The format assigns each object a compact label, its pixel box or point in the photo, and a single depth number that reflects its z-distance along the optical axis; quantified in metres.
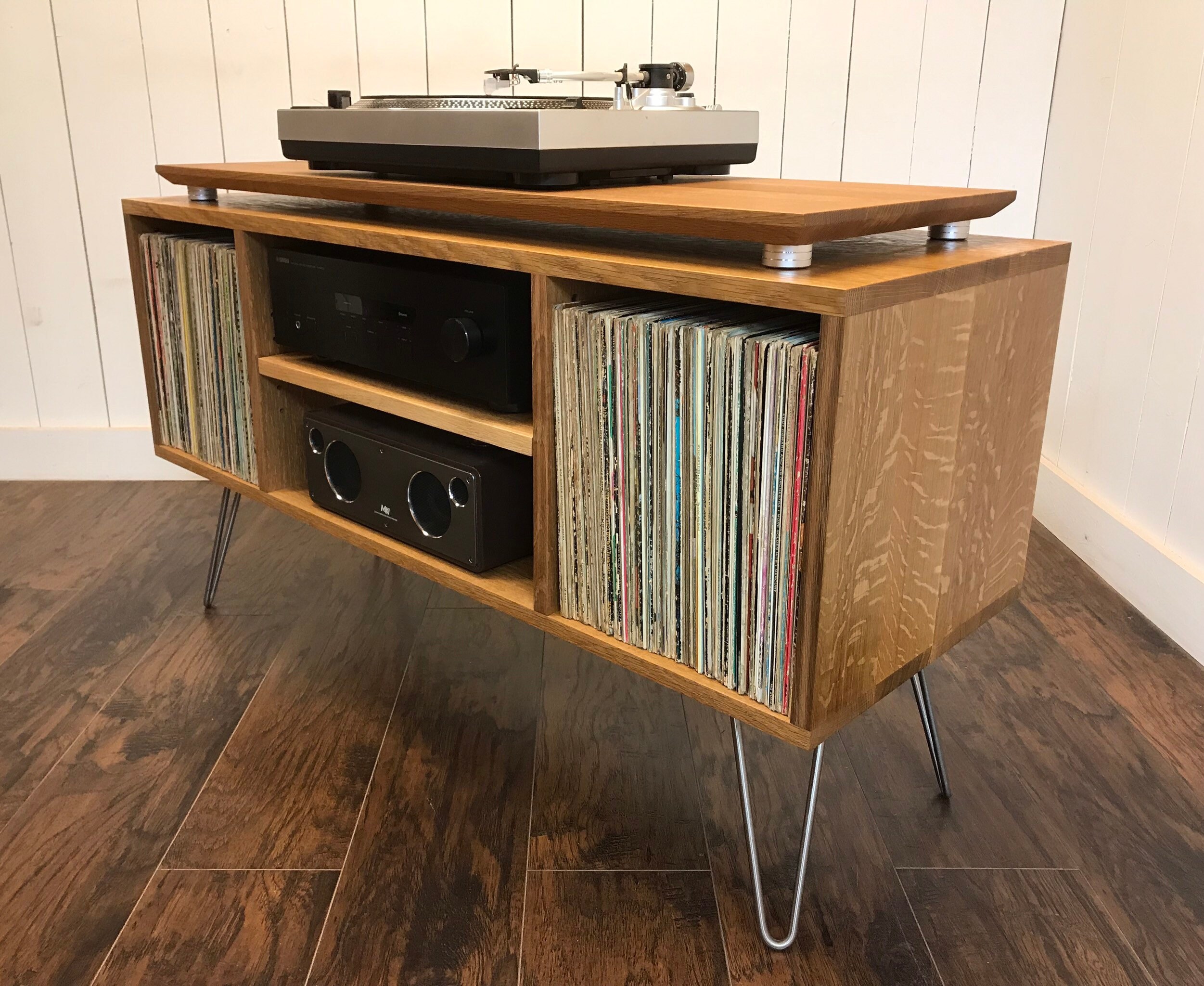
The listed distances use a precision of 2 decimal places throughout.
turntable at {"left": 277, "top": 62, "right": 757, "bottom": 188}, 0.97
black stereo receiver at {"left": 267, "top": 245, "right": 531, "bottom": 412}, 1.01
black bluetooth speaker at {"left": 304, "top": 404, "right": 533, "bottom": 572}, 1.07
